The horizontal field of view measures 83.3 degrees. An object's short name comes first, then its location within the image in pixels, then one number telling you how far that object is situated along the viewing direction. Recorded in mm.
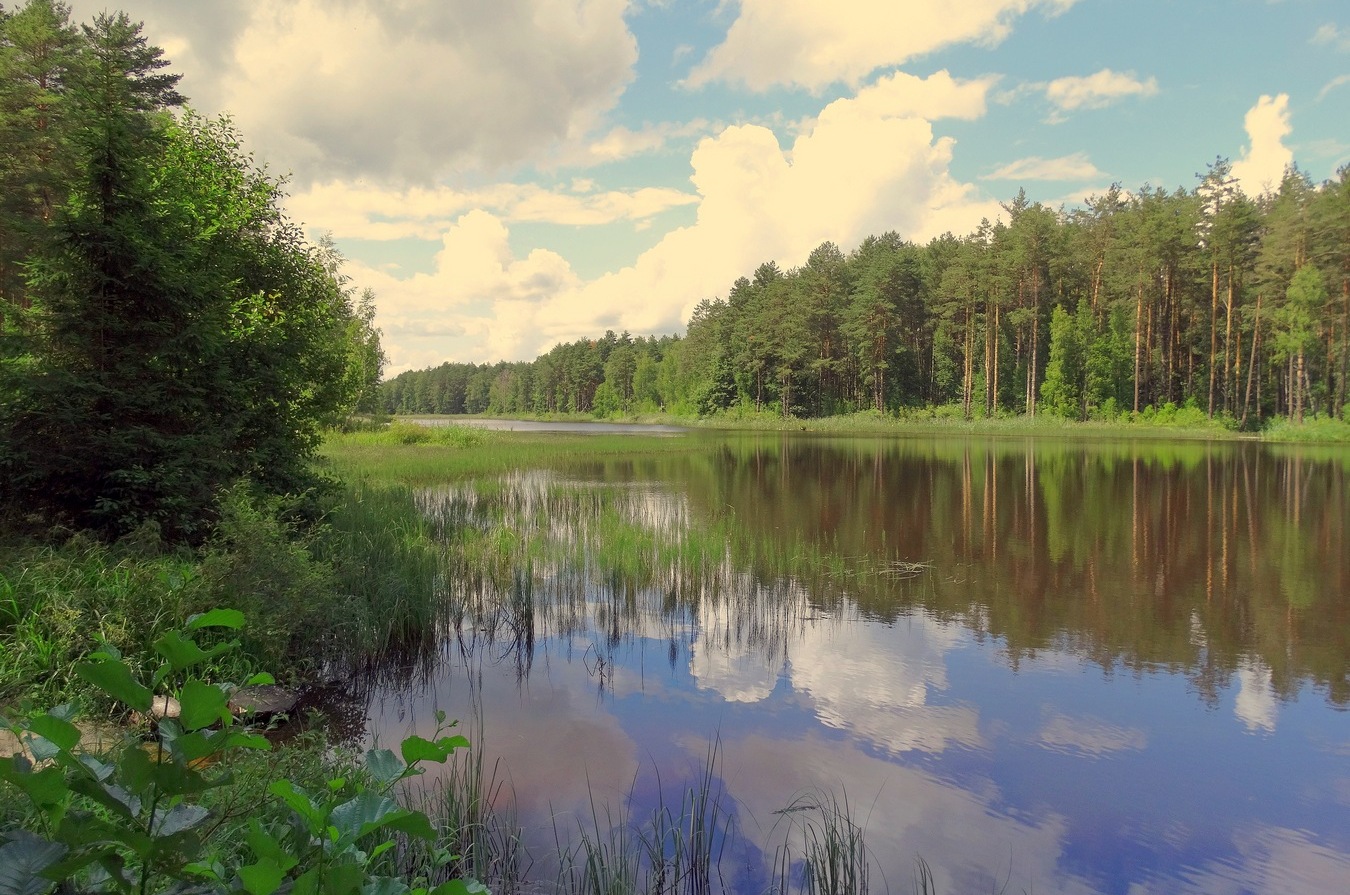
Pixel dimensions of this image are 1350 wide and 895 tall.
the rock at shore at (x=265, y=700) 6746
